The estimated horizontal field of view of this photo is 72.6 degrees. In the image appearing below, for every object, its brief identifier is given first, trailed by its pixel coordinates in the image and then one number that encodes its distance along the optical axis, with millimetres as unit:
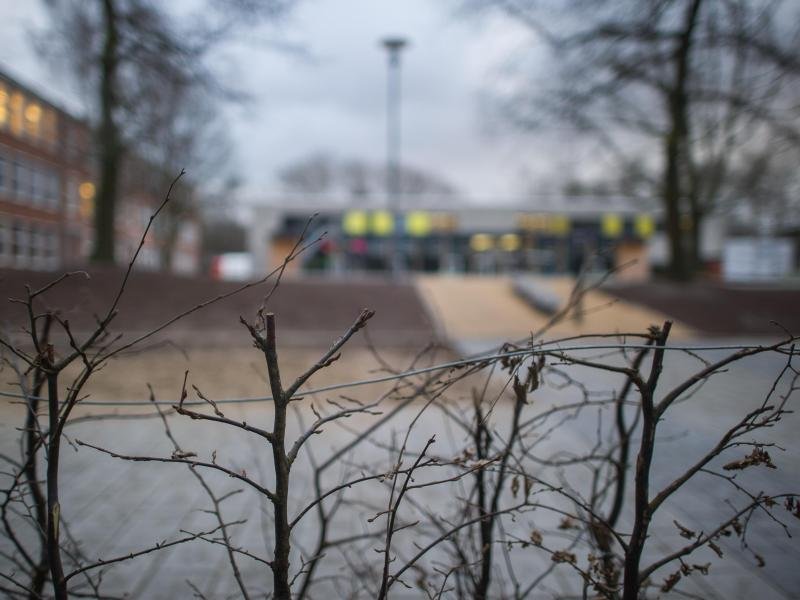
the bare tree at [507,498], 1398
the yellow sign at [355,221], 30906
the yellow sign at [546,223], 32281
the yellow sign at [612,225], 33156
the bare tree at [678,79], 10211
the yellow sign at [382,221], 31078
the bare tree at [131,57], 12938
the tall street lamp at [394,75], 18406
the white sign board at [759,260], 36750
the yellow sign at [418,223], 31453
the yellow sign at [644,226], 33000
